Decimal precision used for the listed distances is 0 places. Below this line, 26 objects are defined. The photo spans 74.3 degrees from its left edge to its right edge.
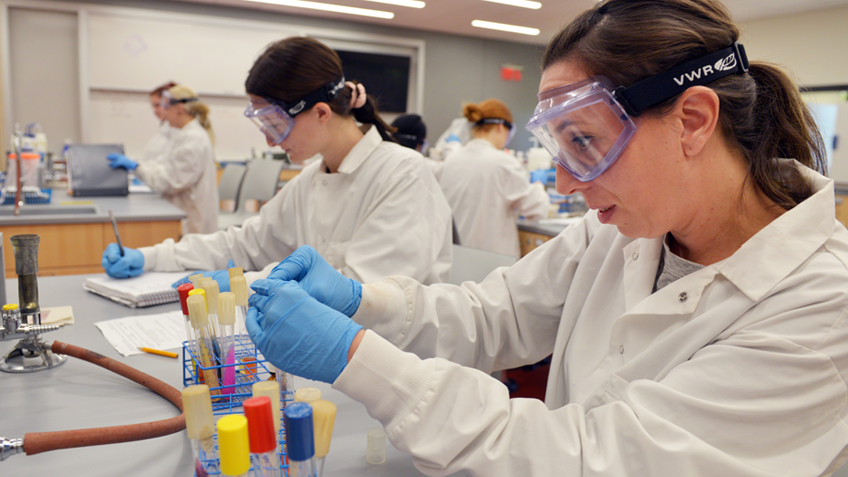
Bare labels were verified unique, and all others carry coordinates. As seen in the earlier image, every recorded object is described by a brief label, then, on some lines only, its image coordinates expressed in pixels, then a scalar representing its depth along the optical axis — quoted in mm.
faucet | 2525
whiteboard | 6129
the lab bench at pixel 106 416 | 818
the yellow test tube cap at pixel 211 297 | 890
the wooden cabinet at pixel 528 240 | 3568
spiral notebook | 1551
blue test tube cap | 543
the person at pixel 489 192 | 3387
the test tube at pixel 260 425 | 529
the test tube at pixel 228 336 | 838
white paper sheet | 1275
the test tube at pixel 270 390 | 620
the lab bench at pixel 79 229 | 2551
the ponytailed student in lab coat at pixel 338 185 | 1648
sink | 2795
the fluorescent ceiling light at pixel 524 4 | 6422
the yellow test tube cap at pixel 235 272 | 924
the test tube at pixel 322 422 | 585
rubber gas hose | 727
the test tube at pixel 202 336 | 848
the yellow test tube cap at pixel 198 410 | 599
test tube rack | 883
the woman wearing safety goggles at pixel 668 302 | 674
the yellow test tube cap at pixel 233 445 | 527
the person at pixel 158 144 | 4977
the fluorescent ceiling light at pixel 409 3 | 6464
